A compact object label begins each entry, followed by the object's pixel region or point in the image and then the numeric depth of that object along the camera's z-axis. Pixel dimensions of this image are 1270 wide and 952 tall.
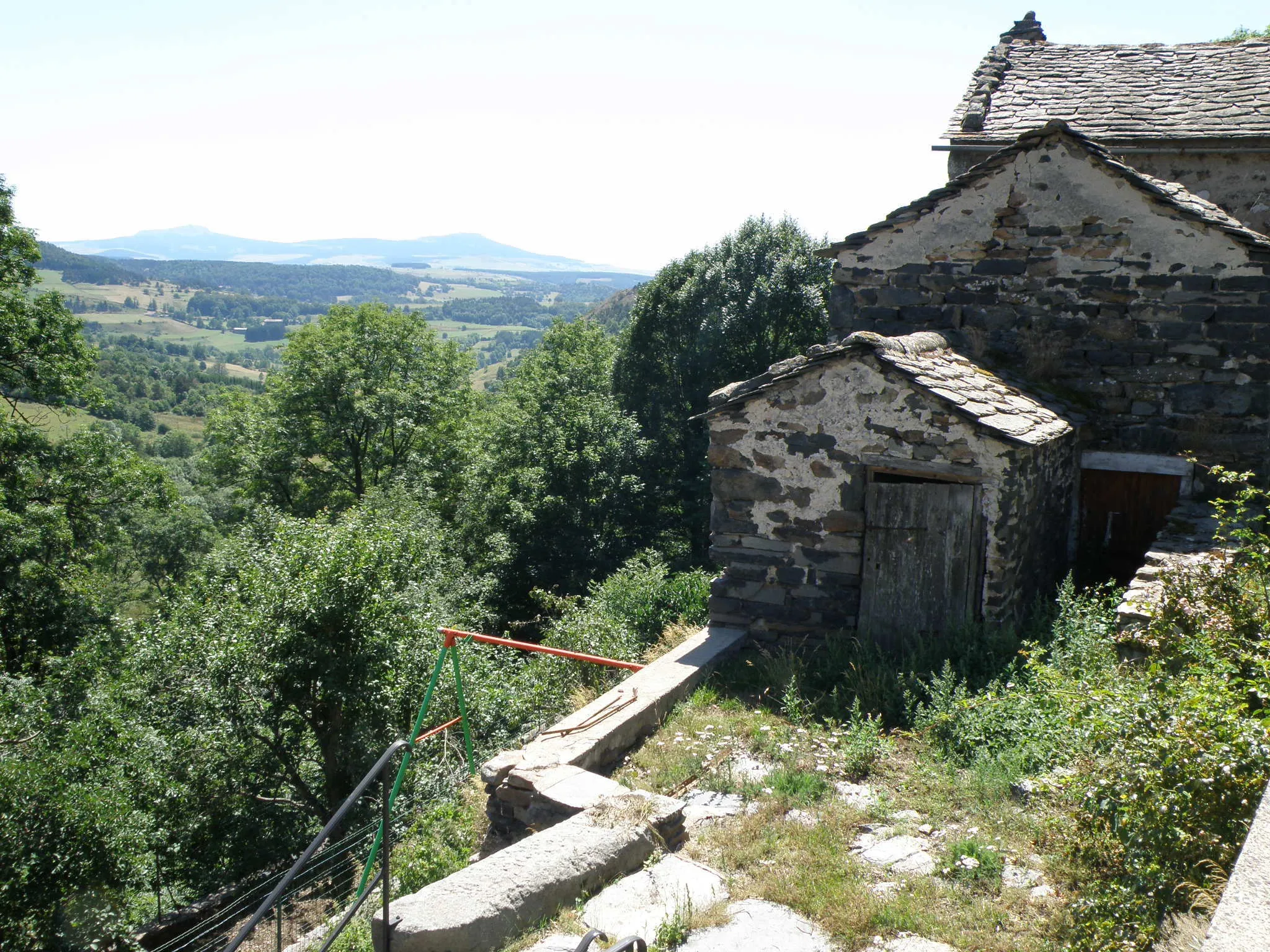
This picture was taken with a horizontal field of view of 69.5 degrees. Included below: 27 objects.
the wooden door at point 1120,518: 9.36
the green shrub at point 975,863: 4.39
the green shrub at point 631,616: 9.13
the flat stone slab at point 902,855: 4.64
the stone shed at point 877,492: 7.31
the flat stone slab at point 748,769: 5.88
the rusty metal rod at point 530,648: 7.26
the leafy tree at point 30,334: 15.44
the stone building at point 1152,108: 10.58
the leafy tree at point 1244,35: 19.78
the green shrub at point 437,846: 5.61
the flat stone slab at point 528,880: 4.12
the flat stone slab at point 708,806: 5.44
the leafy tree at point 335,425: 25.47
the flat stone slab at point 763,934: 4.09
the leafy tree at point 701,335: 23.16
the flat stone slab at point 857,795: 5.39
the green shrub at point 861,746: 5.78
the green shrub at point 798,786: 5.50
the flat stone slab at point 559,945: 4.04
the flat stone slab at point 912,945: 3.96
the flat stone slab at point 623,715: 5.94
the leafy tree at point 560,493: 22.86
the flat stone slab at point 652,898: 4.32
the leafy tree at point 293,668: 12.19
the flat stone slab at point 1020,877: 4.30
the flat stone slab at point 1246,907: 2.59
